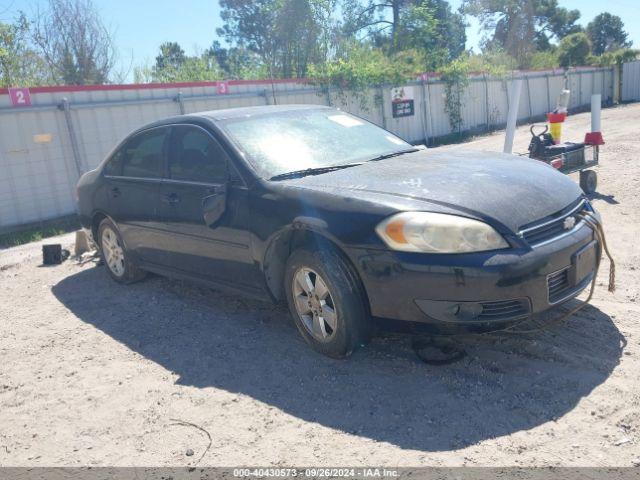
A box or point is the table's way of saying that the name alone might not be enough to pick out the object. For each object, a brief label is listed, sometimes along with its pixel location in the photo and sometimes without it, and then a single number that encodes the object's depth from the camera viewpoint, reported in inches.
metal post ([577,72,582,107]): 1137.4
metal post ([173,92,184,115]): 461.7
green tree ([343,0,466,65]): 1189.1
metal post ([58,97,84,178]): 393.1
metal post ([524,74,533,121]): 956.0
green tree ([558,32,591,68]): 1395.2
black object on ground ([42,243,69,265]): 288.8
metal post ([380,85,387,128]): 676.7
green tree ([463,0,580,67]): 1694.1
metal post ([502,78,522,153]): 293.6
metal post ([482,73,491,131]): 854.5
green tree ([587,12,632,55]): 2416.3
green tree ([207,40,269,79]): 863.2
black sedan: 124.6
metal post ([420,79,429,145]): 739.4
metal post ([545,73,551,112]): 1023.7
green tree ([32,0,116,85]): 734.5
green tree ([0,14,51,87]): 579.2
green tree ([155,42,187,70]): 815.4
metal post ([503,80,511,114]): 899.0
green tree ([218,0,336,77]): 1030.4
